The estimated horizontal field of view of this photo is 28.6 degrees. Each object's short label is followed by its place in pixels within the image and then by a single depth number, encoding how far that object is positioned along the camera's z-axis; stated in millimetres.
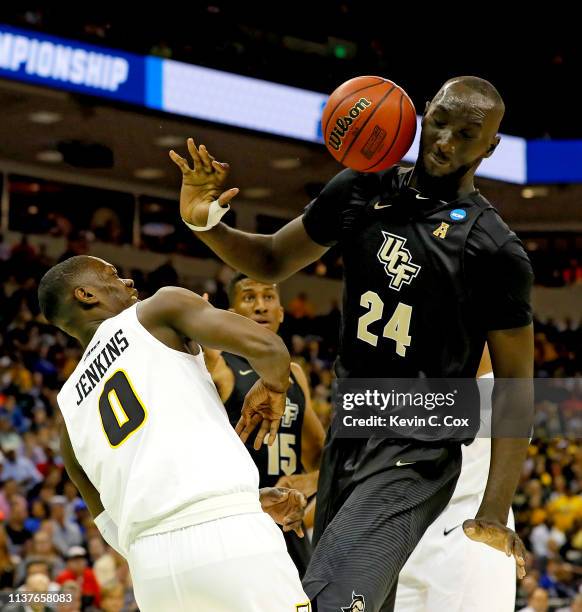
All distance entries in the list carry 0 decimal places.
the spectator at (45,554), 9922
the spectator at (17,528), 10534
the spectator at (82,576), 9508
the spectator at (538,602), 10859
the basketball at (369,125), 3625
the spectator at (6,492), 10820
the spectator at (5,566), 9461
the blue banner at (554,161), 19047
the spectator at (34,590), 7924
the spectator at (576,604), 10578
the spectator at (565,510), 13688
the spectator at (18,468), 11484
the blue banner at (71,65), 13844
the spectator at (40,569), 9258
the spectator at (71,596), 8430
